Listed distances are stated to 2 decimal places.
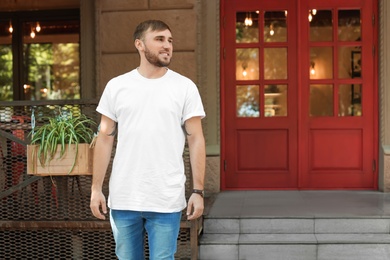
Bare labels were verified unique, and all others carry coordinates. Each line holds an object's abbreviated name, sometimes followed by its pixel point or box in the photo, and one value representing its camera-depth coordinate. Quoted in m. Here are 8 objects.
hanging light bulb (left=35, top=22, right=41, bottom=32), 9.43
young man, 3.25
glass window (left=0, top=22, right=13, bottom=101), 9.52
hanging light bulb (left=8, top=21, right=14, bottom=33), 9.45
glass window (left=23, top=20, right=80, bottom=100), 9.45
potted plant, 5.30
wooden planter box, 5.30
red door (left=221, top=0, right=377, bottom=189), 8.11
